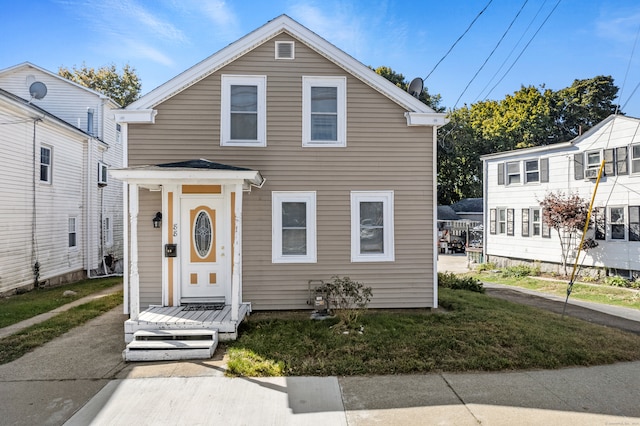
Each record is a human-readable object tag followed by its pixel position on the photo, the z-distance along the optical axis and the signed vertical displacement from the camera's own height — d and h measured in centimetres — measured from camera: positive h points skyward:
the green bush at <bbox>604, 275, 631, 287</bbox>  1302 -242
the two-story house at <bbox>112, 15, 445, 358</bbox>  738 +93
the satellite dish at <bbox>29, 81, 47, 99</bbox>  1329 +505
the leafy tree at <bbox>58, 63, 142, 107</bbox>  2833 +1182
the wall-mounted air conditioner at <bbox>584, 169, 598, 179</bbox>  1445 +195
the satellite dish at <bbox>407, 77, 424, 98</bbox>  895 +347
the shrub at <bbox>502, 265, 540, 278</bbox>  1622 -252
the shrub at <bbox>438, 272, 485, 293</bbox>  1149 -222
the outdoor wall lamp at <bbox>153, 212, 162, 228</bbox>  729 -1
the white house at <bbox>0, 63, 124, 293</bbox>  1050 +137
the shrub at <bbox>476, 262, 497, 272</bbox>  1816 -256
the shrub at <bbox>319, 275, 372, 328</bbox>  685 -168
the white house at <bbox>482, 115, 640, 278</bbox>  1350 +117
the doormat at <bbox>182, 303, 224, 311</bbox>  694 -181
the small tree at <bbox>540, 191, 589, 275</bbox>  1429 +13
